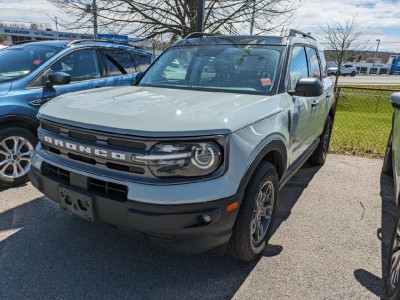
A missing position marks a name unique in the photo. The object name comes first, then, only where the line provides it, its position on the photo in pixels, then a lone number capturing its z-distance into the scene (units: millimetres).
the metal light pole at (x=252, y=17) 8627
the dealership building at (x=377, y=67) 77188
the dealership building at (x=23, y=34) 47625
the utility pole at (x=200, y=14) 6559
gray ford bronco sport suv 2049
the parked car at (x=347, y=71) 45375
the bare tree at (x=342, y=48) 26422
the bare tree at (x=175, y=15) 8537
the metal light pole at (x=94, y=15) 8312
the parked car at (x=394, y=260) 2223
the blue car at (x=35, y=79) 3990
